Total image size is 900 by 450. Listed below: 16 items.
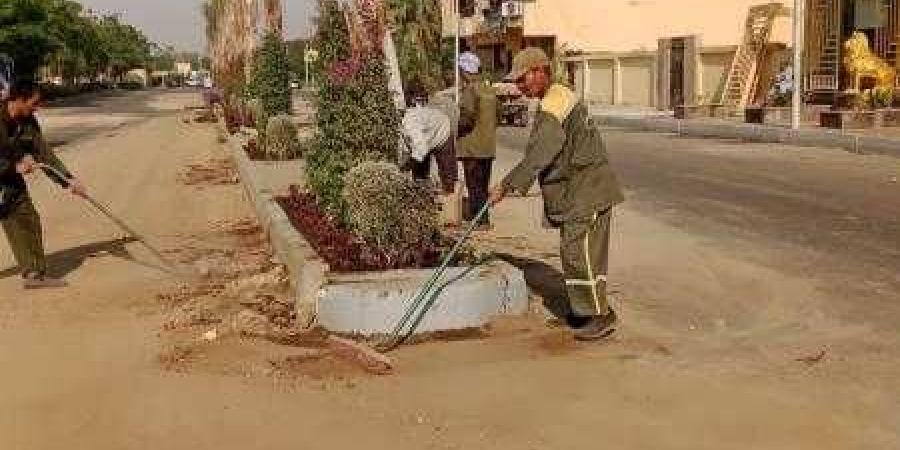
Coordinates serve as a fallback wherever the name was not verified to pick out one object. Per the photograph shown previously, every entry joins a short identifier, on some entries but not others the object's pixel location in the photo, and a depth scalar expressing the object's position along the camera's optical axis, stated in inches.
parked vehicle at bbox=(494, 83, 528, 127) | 1229.1
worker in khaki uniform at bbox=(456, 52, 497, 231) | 399.5
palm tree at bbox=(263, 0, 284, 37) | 862.5
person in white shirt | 375.9
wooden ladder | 1207.6
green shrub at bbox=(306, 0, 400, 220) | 331.6
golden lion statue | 931.3
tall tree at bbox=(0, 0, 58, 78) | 2150.6
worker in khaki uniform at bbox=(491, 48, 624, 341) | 240.4
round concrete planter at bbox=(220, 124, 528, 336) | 249.4
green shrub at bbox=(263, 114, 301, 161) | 663.1
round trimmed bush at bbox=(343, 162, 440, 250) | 267.7
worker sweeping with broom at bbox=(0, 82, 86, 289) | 326.6
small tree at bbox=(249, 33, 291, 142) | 800.9
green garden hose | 247.9
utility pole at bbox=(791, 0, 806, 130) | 885.2
